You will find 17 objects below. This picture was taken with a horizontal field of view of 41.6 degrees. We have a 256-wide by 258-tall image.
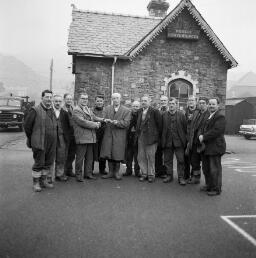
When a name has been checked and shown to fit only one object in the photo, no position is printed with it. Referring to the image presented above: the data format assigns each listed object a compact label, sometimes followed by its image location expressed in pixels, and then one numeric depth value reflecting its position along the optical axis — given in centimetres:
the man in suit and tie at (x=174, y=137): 791
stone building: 1544
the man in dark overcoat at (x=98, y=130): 826
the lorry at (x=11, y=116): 2092
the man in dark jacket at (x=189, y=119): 799
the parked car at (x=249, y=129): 2383
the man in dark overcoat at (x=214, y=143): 689
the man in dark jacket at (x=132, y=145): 841
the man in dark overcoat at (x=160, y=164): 852
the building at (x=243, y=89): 7044
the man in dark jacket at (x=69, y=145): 802
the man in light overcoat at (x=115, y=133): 800
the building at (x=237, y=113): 3064
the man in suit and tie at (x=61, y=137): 755
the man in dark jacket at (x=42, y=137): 671
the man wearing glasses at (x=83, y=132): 766
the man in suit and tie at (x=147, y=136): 799
